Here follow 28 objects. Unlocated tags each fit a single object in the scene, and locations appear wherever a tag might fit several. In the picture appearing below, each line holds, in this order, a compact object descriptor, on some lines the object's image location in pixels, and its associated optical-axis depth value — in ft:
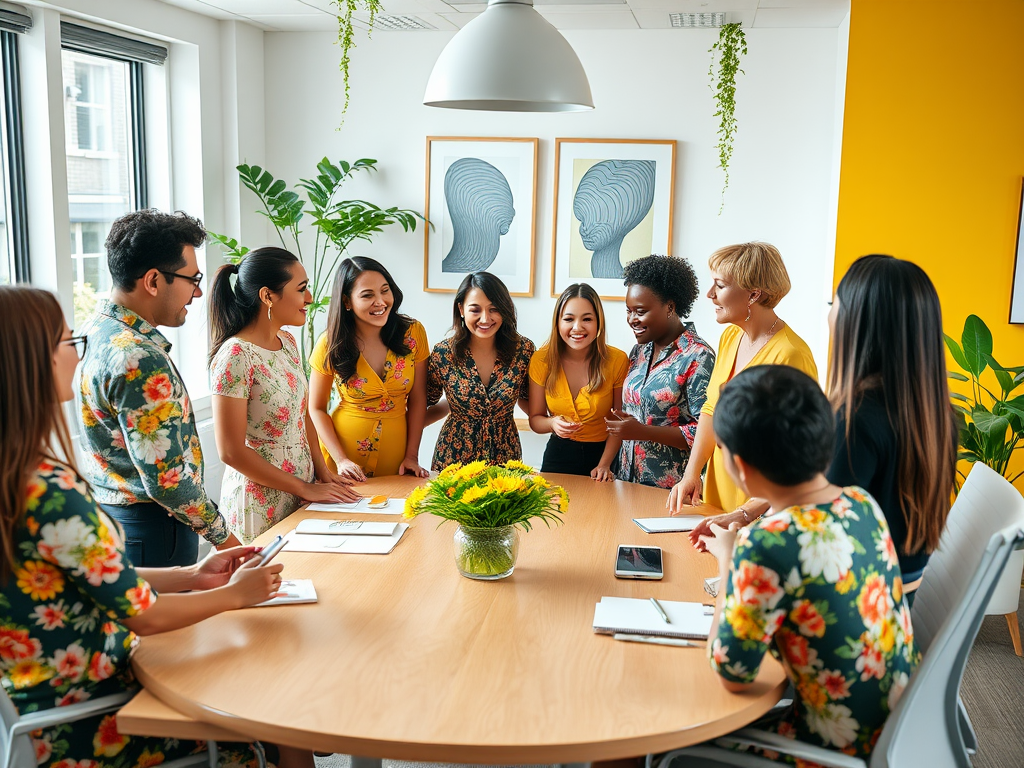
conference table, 4.65
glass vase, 6.76
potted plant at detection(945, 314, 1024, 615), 11.77
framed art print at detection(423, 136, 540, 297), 16.70
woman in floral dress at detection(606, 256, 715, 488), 10.11
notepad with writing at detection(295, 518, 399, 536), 7.88
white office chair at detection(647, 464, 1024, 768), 4.91
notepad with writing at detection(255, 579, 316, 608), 6.28
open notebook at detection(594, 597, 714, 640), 5.88
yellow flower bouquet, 6.42
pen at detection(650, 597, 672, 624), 6.07
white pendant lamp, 7.15
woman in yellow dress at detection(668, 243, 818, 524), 8.50
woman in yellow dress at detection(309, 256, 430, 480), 10.38
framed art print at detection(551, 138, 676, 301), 16.15
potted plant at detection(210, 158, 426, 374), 16.17
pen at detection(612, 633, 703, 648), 5.75
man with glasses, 6.94
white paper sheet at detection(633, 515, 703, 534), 8.23
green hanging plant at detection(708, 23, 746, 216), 15.24
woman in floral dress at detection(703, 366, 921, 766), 4.83
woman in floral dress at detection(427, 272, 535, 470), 10.73
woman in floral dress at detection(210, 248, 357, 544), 8.50
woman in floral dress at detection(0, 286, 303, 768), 4.75
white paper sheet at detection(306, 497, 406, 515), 8.59
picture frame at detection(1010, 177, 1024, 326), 13.23
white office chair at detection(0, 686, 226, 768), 4.84
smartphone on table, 6.95
